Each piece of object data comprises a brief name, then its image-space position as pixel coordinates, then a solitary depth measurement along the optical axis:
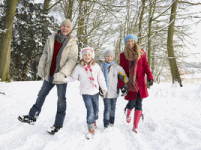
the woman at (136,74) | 2.57
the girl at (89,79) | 2.35
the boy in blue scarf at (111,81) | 2.62
